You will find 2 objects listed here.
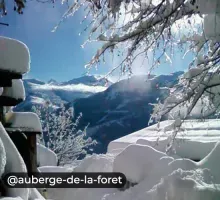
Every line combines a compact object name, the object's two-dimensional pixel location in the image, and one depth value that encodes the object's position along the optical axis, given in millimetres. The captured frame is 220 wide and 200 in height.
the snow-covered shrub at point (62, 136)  26891
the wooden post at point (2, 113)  5848
